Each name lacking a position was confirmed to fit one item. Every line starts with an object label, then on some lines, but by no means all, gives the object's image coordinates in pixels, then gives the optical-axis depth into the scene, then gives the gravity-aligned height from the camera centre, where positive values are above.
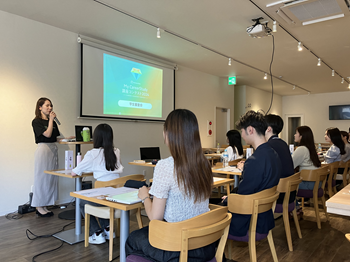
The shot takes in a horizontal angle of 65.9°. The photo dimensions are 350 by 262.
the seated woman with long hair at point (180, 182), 1.45 -0.26
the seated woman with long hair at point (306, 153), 3.70 -0.25
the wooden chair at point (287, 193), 2.59 -0.57
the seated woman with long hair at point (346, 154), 5.24 -0.37
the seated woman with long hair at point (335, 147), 4.82 -0.21
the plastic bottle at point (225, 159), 3.83 -0.36
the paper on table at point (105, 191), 2.01 -0.45
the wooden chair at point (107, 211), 2.47 -0.73
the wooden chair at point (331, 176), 3.99 -0.62
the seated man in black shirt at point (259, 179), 2.04 -0.35
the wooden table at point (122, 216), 1.74 -0.63
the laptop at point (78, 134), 3.90 -0.01
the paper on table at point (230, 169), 3.38 -0.45
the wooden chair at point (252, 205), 1.95 -0.52
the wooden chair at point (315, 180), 3.30 -0.57
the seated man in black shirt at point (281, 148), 2.86 -0.14
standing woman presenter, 3.88 -0.35
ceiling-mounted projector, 4.31 +1.71
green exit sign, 8.36 +1.69
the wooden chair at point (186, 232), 1.31 -0.49
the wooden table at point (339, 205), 1.38 -0.36
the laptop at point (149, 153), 5.18 -0.38
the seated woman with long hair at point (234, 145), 4.67 -0.19
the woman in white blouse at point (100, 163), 2.89 -0.32
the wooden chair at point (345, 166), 4.70 -0.54
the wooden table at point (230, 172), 3.25 -0.46
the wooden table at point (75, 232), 2.94 -1.16
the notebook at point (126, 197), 1.76 -0.44
